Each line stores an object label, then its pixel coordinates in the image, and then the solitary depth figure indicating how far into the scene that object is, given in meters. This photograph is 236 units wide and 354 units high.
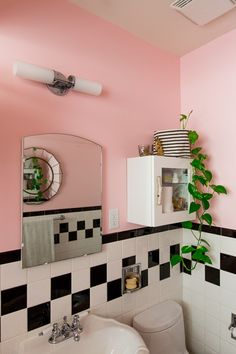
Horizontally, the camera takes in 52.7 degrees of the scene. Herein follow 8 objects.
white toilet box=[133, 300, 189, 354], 1.32
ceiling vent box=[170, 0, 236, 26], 1.15
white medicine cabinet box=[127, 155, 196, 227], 1.29
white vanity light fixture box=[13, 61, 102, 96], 1.02
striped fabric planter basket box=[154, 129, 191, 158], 1.40
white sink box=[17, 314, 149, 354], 1.04
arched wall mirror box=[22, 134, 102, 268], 1.07
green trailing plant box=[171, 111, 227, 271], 1.44
